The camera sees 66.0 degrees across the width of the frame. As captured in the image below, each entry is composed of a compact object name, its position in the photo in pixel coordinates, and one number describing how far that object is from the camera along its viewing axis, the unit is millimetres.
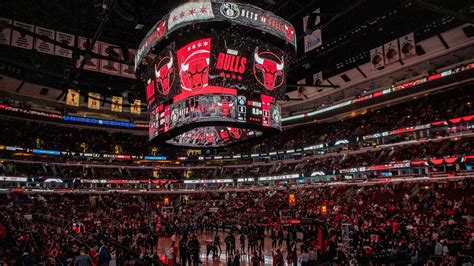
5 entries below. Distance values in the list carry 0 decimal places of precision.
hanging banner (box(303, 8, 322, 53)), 17356
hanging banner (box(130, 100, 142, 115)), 31125
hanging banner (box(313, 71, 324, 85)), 25969
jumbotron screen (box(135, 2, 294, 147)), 13000
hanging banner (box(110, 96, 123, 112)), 31272
